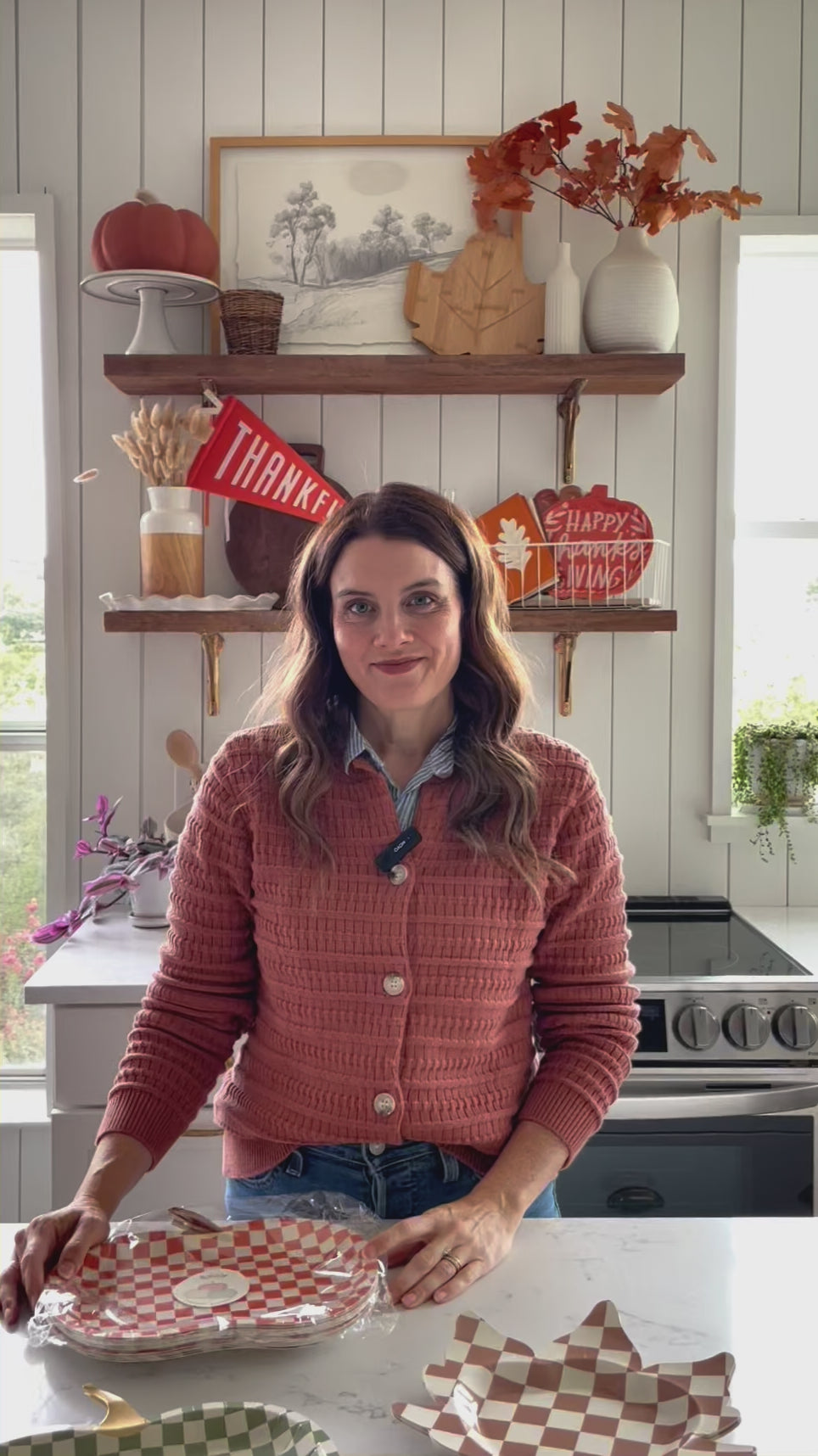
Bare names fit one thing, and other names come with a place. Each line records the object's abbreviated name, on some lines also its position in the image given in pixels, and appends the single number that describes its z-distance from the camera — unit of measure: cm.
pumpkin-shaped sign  251
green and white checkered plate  80
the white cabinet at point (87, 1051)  209
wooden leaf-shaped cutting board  251
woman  132
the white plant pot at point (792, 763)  266
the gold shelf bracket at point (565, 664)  259
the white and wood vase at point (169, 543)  245
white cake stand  238
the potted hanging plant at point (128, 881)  232
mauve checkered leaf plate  85
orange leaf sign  253
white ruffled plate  243
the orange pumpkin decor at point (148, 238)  235
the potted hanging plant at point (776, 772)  262
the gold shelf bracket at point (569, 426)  253
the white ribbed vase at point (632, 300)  241
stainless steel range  210
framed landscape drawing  254
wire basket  251
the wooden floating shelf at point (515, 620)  242
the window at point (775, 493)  275
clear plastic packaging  95
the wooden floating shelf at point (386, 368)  238
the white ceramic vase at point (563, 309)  243
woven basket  239
